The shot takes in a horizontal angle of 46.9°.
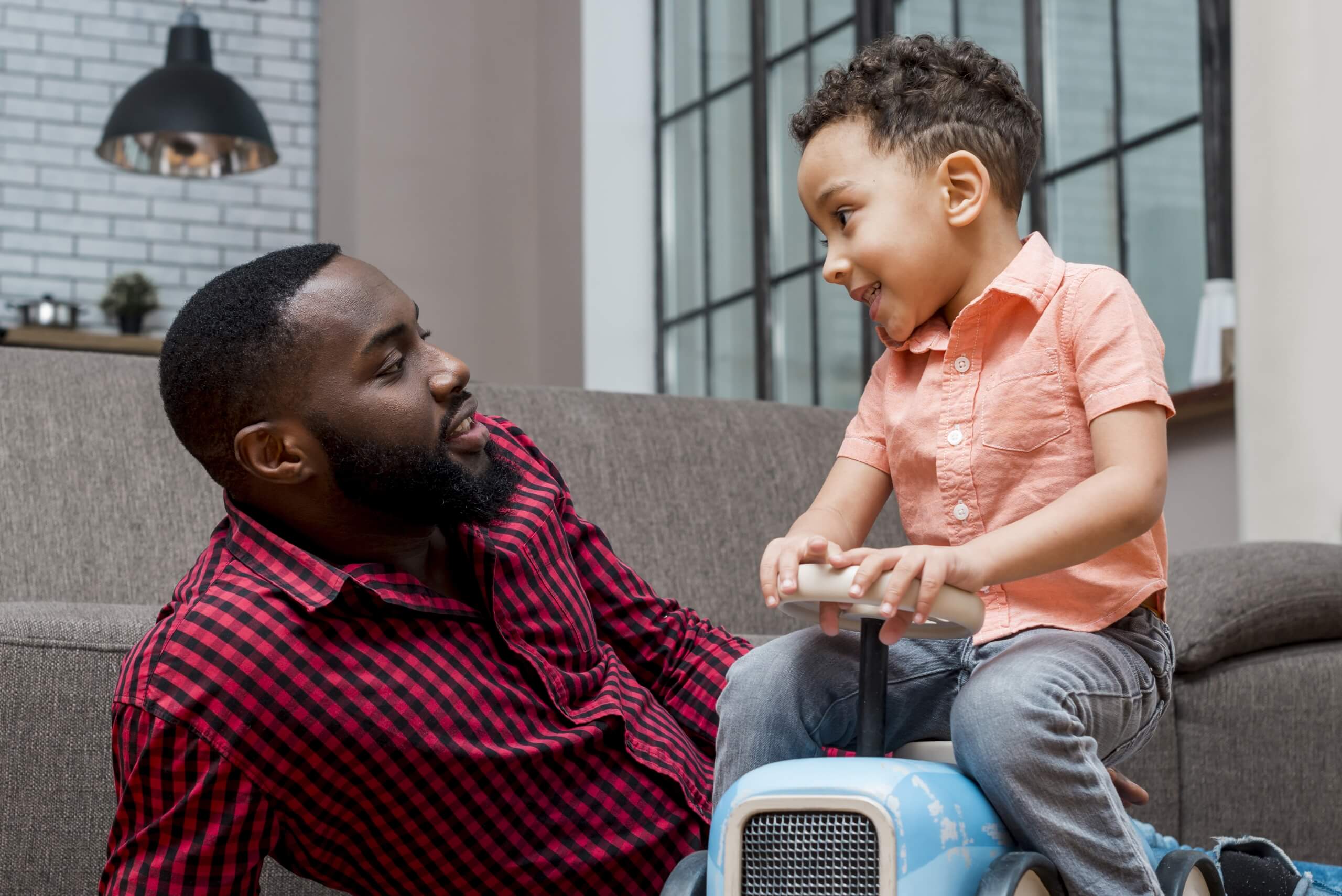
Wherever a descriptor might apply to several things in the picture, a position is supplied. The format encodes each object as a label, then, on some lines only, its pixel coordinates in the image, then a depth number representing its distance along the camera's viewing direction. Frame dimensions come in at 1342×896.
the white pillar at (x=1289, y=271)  2.54
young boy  1.08
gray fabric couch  1.92
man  1.18
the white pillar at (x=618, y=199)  5.31
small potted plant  5.35
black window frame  3.23
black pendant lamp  4.54
